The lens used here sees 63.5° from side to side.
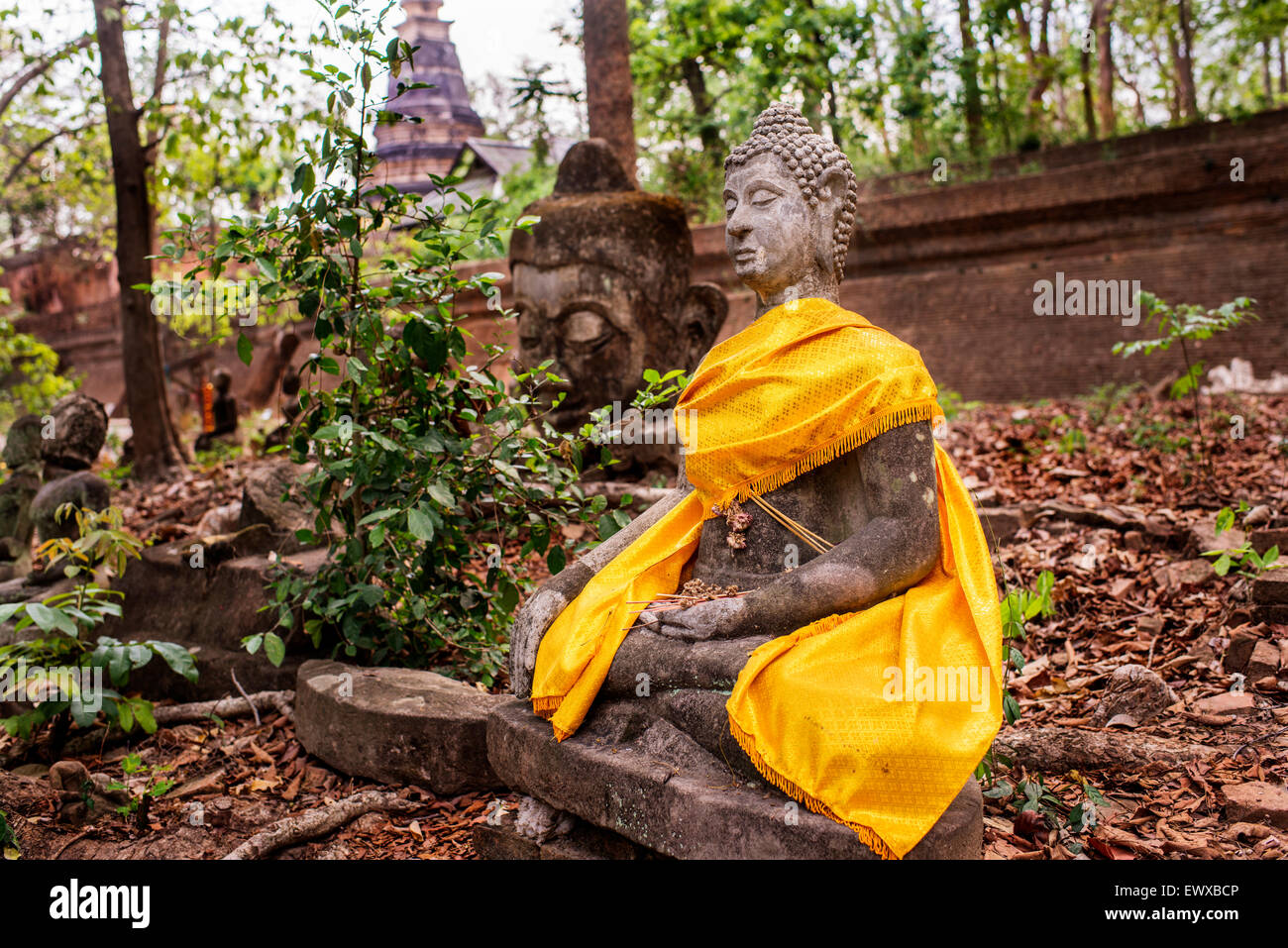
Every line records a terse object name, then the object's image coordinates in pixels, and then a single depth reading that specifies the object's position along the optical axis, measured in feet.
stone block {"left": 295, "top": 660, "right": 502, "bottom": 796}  10.79
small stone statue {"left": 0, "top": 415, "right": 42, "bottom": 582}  17.76
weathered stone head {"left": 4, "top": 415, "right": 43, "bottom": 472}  17.71
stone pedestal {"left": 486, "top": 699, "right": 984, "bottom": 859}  6.82
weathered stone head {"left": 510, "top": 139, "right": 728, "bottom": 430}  18.69
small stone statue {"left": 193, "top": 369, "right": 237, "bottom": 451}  32.73
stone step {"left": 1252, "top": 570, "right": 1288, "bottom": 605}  12.70
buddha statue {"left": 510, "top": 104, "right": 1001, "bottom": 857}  7.01
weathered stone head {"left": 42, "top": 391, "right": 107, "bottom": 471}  17.16
